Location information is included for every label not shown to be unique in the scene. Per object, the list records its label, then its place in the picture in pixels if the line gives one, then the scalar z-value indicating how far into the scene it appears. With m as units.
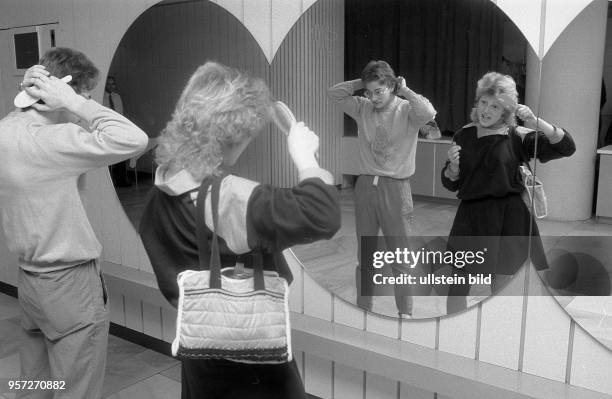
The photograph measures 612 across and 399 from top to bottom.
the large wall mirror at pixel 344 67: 2.03
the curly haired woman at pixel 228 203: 1.37
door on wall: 3.78
